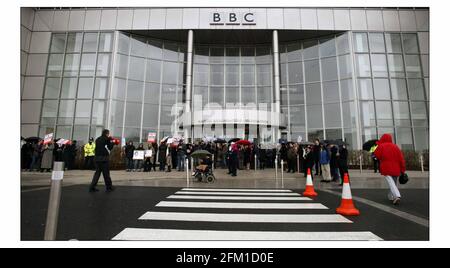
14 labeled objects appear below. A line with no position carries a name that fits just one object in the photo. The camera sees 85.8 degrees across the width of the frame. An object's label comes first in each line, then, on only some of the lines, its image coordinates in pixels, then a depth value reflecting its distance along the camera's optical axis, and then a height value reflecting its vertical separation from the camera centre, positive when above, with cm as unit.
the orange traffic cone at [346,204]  494 -84
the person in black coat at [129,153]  1602 +56
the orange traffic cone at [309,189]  734 -79
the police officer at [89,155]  1598 +41
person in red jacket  625 +5
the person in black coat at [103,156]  797 +17
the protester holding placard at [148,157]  1593 +31
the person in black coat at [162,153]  1578 +58
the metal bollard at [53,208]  288 -56
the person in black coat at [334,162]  1097 +7
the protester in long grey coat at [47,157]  1491 +24
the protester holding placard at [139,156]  1591 +37
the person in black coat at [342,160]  1016 +15
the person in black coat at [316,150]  1196 +63
